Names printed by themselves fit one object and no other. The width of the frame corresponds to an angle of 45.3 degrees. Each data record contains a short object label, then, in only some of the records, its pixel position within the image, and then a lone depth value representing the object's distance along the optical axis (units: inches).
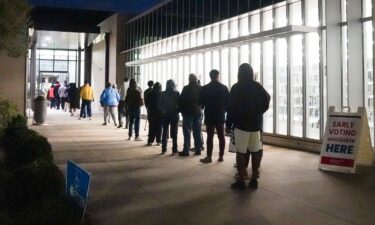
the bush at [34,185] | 226.2
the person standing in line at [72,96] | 997.8
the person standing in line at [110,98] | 698.8
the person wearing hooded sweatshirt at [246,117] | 269.4
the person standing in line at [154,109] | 454.0
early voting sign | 329.7
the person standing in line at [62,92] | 1155.6
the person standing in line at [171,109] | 418.9
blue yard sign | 184.3
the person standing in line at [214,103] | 360.5
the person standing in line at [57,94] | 1226.6
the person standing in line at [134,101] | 506.3
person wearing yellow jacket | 804.0
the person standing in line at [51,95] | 1275.3
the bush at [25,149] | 288.7
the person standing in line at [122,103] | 697.6
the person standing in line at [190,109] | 397.7
